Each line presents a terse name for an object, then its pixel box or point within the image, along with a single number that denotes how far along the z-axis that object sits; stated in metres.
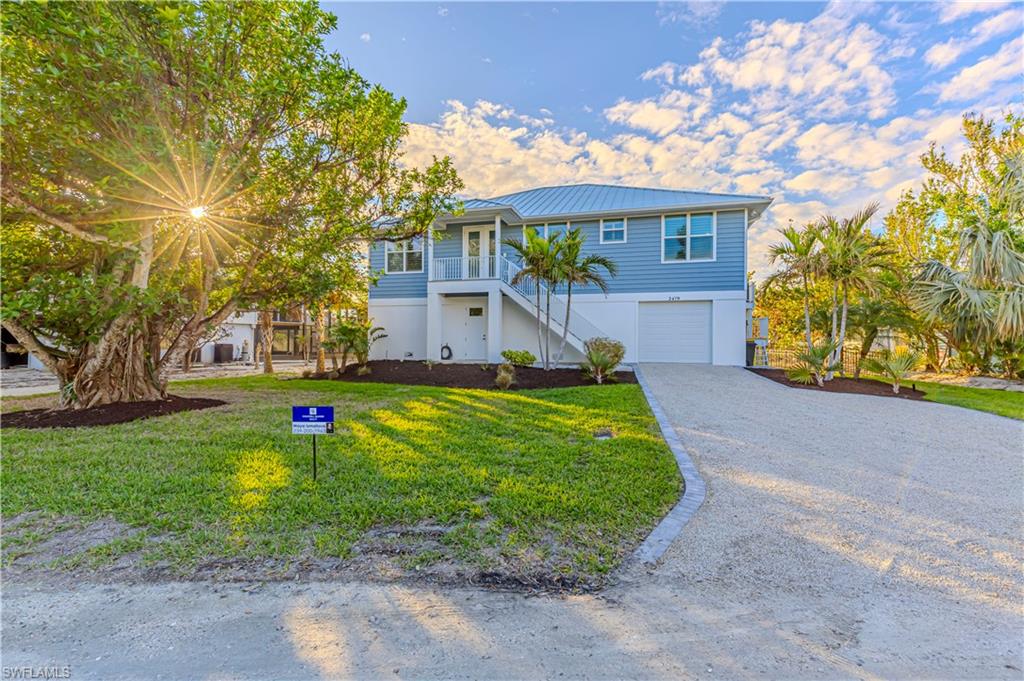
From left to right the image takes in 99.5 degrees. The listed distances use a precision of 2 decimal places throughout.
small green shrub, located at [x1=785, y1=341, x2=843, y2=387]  10.31
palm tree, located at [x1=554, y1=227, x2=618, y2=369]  11.05
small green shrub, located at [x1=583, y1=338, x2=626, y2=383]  10.34
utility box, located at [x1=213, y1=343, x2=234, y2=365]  21.92
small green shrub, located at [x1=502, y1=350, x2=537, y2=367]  12.70
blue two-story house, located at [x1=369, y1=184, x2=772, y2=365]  14.05
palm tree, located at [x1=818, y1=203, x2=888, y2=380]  10.66
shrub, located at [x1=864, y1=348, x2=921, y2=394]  9.46
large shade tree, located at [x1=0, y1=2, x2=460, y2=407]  5.38
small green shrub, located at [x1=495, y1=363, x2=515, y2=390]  10.18
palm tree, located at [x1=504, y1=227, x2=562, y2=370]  11.05
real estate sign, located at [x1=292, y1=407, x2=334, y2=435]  3.78
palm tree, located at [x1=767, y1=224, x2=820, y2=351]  11.09
